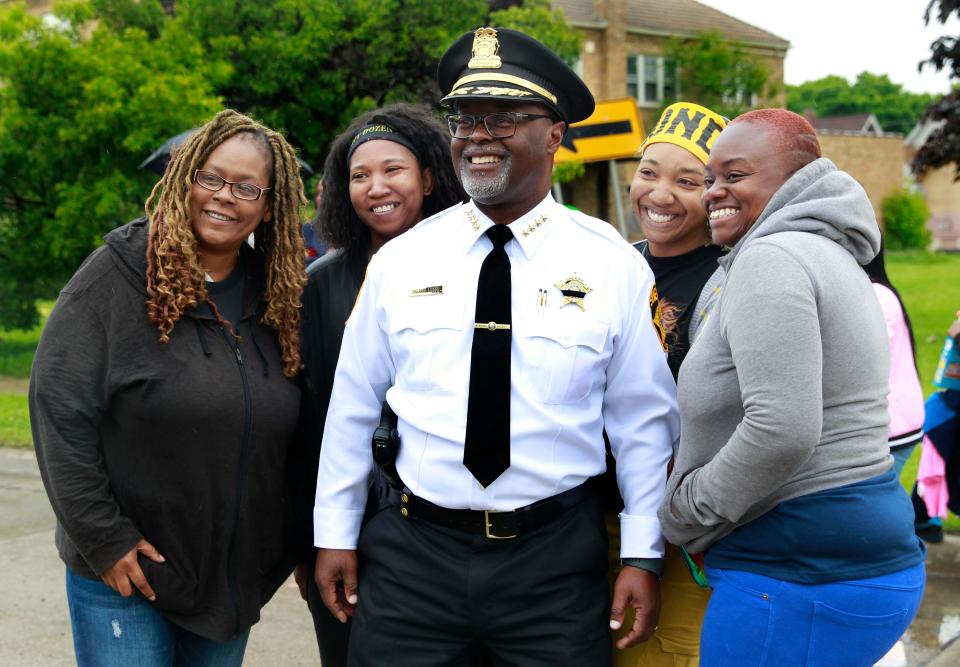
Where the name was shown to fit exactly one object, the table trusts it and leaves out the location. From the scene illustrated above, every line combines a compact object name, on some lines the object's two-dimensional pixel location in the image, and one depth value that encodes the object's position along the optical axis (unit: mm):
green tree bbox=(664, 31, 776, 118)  34781
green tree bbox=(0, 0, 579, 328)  12617
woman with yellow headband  3098
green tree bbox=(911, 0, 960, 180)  17469
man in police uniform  2638
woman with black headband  3262
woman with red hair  2195
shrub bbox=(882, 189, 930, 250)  44344
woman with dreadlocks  2621
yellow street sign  20172
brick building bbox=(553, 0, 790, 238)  33844
